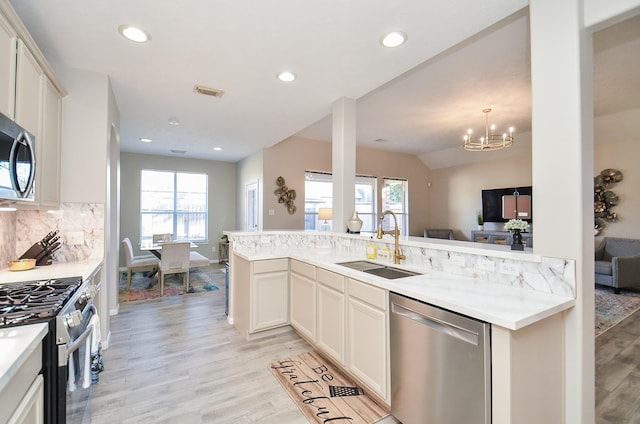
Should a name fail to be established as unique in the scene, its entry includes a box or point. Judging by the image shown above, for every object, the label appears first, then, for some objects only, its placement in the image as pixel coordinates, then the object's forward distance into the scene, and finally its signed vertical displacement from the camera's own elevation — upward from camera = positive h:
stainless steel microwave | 1.45 +0.30
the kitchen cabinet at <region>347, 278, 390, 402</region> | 1.83 -0.82
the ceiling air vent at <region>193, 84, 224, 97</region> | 3.13 +1.41
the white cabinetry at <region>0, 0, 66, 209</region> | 1.58 +0.79
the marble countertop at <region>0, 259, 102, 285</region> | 1.89 -0.40
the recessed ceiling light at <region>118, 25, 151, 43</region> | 2.10 +1.38
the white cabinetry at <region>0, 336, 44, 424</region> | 0.85 -0.59
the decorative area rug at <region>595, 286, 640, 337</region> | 3.44 -1.27
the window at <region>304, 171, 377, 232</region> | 6.44 +0.45
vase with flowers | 1.84 -0.09
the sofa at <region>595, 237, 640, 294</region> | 4.53 -0.79
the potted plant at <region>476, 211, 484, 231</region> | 7.09 -0.14
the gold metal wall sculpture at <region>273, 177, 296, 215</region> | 5.97 +0.46
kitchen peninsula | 1.29 -0.55
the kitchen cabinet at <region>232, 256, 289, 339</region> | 2.88 -0.82
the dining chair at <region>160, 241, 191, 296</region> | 4.51 -0.69
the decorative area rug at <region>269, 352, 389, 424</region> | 1.86 -1.29
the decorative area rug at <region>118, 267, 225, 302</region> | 4.50 -1.22
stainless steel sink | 2.22 -0.45
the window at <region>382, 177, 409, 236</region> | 7.70 +0.40
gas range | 1.16 -0.51
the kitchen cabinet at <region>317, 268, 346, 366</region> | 2.23 -0.81
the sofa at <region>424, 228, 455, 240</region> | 7.67 -0.47
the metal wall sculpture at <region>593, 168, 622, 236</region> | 5.21 +0.32
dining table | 4.85 -0.56
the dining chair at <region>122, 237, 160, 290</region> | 4.72 -0.78
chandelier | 4.30 +1.12
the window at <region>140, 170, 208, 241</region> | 6.77 +0.29
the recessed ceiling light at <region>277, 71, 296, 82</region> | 2.80 +1.40
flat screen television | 6.28 +0.28
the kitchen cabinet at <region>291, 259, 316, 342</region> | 2.62 -0.80
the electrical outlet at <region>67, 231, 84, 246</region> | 2.62 -0.20
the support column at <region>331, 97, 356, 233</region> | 3.42 +0.67
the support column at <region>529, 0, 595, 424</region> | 1.48 +0.25
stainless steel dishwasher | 1.32 -0.78
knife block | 2.26 -0.31
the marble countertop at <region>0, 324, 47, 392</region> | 0.83 -0.43
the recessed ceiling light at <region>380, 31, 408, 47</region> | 2.16 +1.38
